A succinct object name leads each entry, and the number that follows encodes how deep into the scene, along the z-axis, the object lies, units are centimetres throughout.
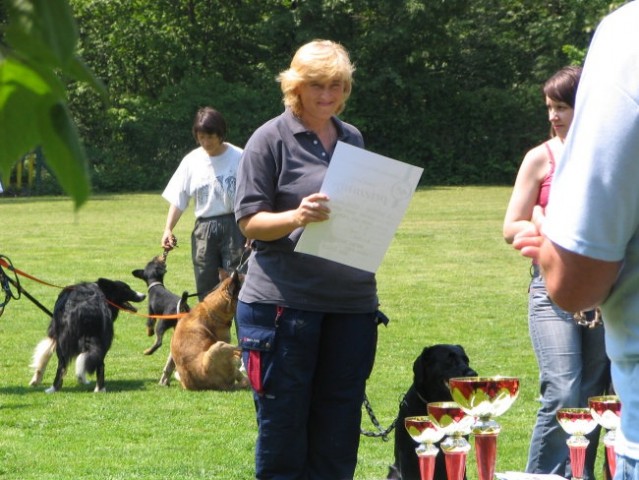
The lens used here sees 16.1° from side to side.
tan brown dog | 1536
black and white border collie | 1536
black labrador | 897
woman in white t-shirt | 1528
